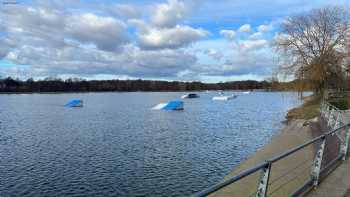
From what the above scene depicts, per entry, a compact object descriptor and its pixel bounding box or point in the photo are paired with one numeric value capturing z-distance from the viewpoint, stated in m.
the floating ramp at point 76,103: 78.12
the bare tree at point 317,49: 39.47
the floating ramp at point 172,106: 65.56
